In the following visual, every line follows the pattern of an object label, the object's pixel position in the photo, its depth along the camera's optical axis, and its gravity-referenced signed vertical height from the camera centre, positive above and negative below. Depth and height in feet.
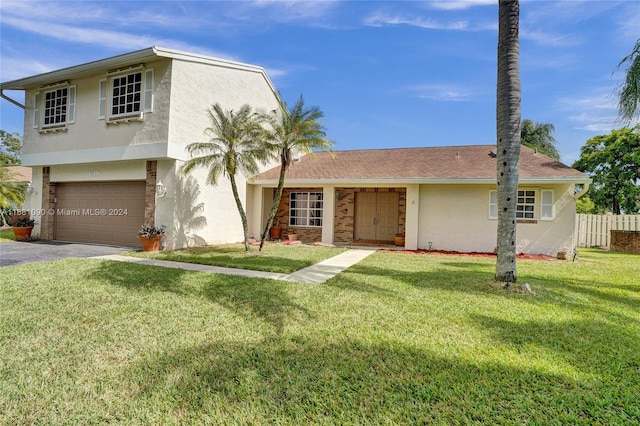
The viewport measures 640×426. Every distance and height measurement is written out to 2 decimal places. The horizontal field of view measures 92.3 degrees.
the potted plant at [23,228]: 44.01 -2.92
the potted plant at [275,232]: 52.95 -2.77
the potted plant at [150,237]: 36.04 -2.94
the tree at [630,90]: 23.04 +10.70
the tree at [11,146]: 110.22 +22.33
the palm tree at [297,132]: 35.96 +10.01
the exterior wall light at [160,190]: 37.39 +2.72
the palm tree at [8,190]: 50.70 +2.94
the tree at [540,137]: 89.40 +26.03
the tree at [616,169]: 68.23 +13.59
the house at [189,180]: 37.99 +5.37
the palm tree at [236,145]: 35.68 +8.20
